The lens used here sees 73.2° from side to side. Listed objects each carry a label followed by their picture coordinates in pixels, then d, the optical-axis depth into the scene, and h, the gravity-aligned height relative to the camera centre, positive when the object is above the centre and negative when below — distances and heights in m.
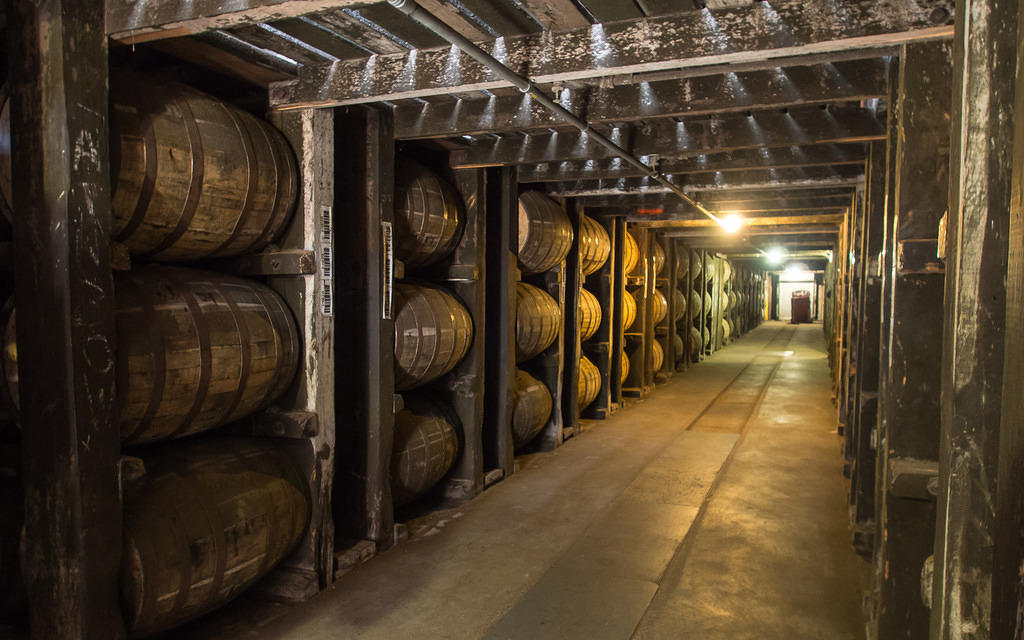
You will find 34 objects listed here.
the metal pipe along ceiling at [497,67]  2.58 +1.04
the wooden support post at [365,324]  4.52 -0.21
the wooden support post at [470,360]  5.86 -0.57
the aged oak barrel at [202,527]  2.92 -1.10
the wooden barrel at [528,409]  6.95 -1.20
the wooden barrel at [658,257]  12.17 +0.66
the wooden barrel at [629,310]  10.60 -0.26
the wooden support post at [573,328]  8.30 -0.42
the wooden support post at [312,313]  4.00 -0.12
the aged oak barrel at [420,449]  5.04 -1.19
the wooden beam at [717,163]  5.74 +1.16
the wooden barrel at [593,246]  8.64 +0.62
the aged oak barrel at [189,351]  2.94 -0.27
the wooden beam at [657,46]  2.79 +1.12
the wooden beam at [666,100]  3.83 +1.18
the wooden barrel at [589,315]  8.84 -0.28
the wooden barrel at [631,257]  10.59 +0.58
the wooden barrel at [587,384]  8.80 -1.18
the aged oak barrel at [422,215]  5.13 +0.60
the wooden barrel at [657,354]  12.49 -1.11
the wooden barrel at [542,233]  6.95 +0.63
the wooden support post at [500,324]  6.47 -0.29
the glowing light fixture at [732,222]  9.52 +1.00
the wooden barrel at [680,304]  14.19 -0.21
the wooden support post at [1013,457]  1.09 -0.26
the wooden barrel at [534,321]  6.96 -0.30
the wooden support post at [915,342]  2.78 -0.19
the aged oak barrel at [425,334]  4.94 -0.31
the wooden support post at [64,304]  2.61 -0.05
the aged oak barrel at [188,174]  2.96 +0.56
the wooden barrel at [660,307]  12.52 -0.25
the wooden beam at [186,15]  2.66 +1.11
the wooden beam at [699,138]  4.72 +1.16
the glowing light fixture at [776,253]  18.43 +1.17
